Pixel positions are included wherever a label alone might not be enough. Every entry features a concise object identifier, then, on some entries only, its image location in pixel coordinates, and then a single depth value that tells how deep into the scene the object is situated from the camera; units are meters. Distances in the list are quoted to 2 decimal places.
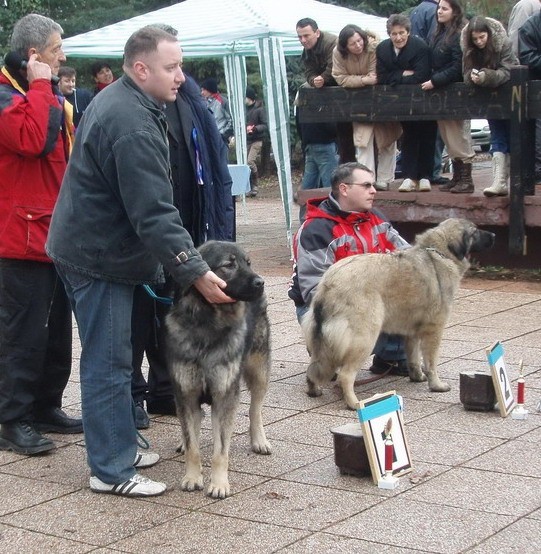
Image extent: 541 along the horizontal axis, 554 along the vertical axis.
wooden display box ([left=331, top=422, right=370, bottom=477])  9.33
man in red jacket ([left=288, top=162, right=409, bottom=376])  12.77
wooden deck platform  19.73
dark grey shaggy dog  8.98
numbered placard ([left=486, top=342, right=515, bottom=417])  11.13
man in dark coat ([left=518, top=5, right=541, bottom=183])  18.81
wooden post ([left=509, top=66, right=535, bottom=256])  18.76
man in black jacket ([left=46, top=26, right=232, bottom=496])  8.48
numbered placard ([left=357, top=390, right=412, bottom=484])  9.12
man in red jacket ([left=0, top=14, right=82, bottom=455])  10.02
